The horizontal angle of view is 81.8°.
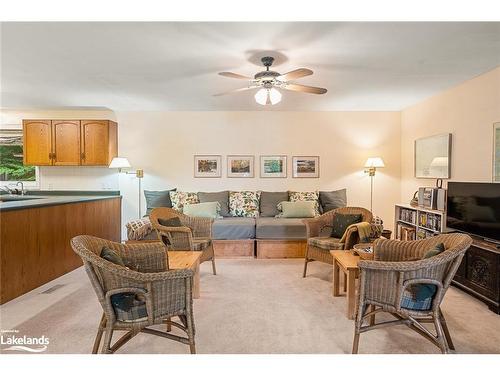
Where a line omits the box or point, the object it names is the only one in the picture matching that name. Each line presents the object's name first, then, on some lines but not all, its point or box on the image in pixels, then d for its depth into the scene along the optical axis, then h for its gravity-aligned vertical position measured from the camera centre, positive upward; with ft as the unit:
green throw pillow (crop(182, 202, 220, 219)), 15.40 -1.90
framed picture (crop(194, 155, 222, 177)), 18.17 +0.59
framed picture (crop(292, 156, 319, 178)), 18.21 +0.57
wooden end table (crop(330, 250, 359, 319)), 8.30 -2.85
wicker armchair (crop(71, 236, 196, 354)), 5.66 -2.48
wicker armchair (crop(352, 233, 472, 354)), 6.17 -2.47
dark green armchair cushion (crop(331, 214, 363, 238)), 11.79 -1.93
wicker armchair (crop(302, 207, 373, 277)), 10.78 -2.52
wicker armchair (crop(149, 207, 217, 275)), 11.08 -2.35
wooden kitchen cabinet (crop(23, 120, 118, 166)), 16.92 +1.86
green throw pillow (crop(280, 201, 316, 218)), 15.90 -1.89
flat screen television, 9.38 -1.17
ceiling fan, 9.46 +3.13
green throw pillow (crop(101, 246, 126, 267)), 6.23 -1.79
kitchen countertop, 10.10 -1.18
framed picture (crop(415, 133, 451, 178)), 13.38 +0.98
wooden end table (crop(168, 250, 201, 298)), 8.56 -2.72
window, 17.79 +0.83
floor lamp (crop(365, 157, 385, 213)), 16.74 +0.66
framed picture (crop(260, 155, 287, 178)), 18.20 +0.68
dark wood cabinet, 8.67 -3.15
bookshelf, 12.55 -2.21
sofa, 14.49 -2.43
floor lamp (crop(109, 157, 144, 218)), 16.48 +0.63
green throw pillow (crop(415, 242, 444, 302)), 6.43 -2.55
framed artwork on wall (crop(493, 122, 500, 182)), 10.41 +0.88
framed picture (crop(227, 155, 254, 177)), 18.17 +0.74
